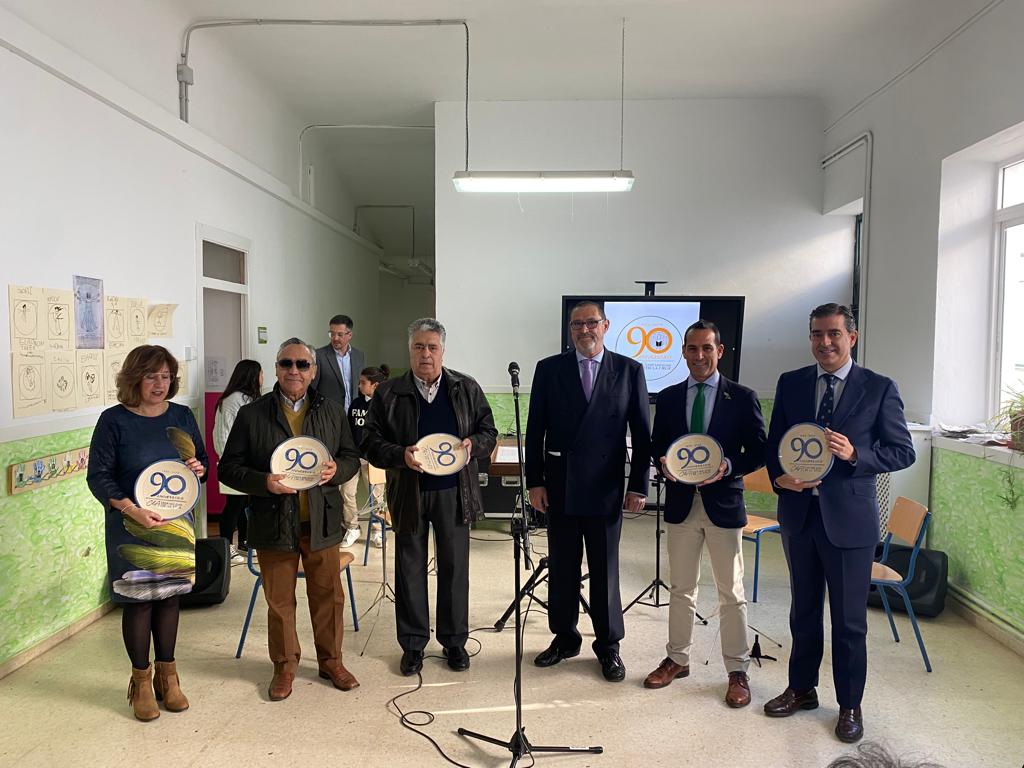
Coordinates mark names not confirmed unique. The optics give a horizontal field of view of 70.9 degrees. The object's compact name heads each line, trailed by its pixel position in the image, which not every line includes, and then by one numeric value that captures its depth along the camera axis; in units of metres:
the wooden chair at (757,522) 4.34
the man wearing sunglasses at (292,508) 3.03
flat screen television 6.25
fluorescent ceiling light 5.25
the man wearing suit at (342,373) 5.59
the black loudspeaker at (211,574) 4.18
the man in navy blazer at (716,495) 3.06
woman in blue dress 2.81
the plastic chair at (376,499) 4.81
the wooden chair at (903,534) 3.51
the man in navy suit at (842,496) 2.73
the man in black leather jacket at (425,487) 3.32
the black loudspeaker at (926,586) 4.09
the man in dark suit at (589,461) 3.24
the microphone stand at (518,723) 2.60
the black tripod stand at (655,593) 4.16
